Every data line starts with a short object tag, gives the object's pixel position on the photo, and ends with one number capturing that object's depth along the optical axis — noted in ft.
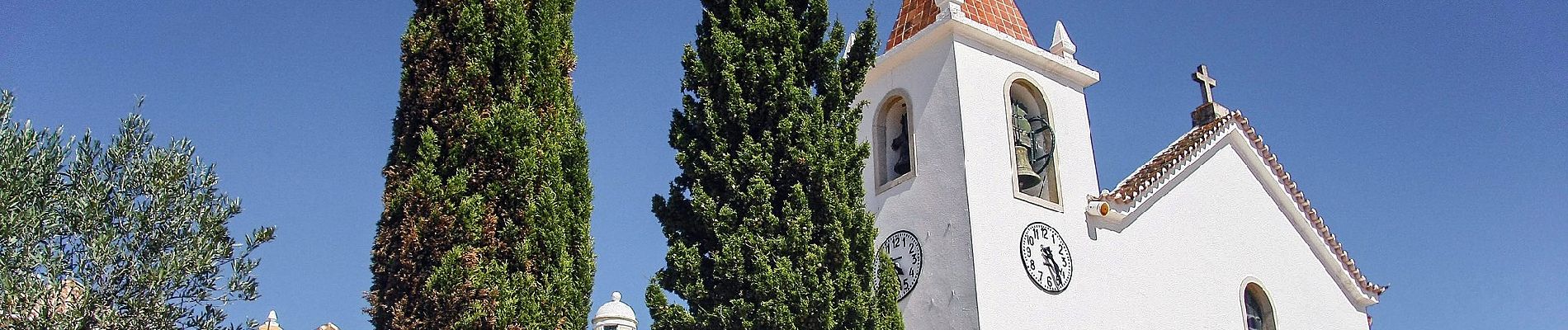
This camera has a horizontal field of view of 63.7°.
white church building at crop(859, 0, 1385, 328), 38.52
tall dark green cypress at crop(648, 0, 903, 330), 30.22
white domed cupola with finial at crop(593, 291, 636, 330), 85.76
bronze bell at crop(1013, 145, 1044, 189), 41.63
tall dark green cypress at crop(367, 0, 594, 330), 25.96
